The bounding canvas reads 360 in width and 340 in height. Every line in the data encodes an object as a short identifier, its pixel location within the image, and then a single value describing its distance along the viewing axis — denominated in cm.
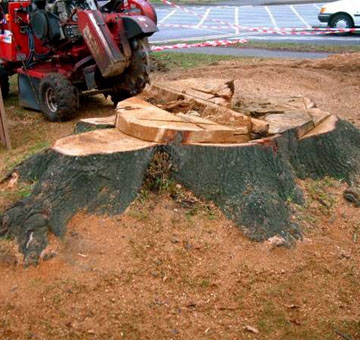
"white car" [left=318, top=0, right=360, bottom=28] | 1708
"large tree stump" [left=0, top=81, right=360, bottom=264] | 427
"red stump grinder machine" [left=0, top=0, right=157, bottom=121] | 743
